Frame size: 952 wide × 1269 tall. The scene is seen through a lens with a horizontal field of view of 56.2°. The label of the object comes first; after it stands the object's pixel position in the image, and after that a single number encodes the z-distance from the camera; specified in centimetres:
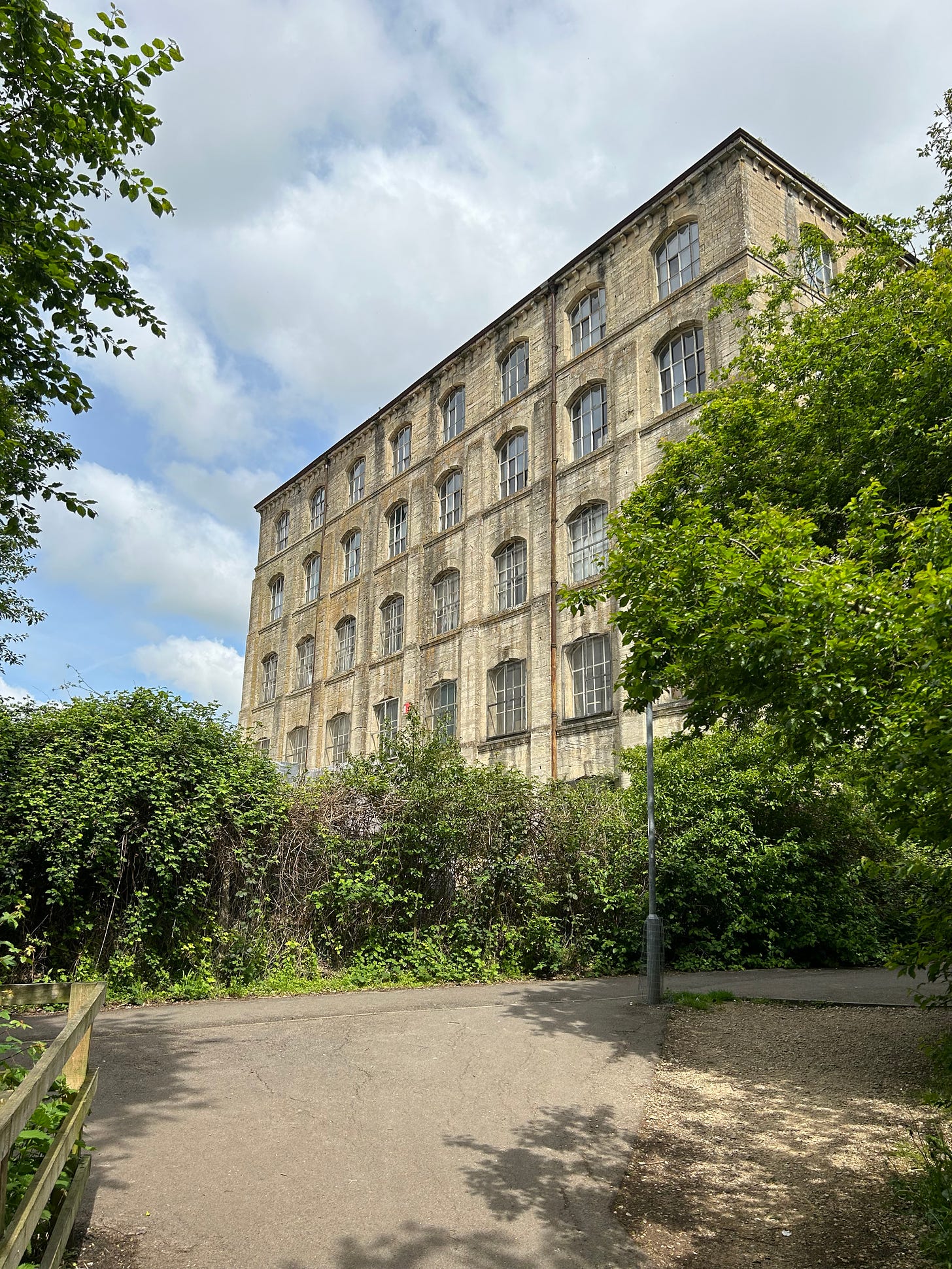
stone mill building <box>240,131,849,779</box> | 2364
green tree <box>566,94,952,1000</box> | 553
